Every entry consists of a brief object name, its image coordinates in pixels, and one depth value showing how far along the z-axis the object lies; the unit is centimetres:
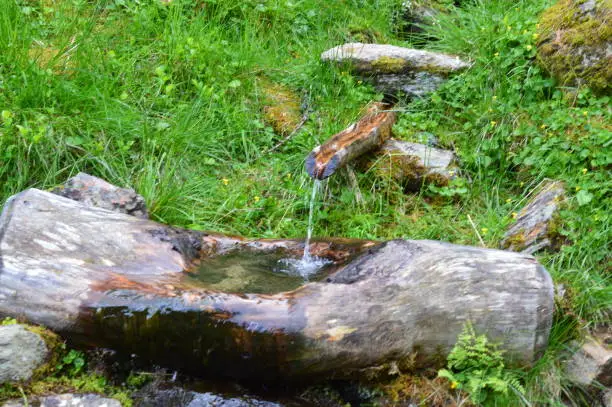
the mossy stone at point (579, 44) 457
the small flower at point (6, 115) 431
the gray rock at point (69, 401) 284
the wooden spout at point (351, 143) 443
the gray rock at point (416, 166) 468
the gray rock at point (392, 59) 538
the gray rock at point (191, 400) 291
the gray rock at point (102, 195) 393
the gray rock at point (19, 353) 286
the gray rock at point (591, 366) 317
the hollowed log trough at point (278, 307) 289
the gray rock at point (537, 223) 380
